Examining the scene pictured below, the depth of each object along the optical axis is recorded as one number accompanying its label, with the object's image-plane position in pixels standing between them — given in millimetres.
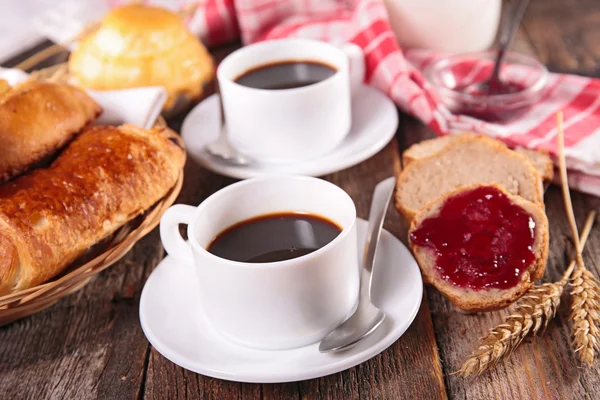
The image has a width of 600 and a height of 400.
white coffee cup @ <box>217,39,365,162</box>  755
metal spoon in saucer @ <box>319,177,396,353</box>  616
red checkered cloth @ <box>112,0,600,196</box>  760
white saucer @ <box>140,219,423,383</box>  605
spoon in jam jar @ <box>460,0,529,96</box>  838
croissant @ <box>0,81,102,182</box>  693
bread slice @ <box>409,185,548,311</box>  640
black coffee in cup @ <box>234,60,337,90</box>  789
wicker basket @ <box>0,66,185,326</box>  639
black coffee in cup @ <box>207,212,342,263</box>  625
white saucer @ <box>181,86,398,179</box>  763
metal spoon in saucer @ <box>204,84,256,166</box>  772
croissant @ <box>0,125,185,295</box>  644
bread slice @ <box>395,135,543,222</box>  710
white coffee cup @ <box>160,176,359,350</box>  602
